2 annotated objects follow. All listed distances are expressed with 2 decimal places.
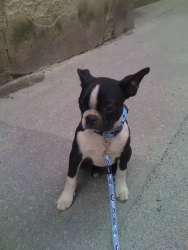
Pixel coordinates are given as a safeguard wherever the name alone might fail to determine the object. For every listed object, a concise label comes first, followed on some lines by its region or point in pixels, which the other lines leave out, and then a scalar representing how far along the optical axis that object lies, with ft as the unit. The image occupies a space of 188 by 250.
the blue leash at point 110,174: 1.79
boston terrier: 1.76
